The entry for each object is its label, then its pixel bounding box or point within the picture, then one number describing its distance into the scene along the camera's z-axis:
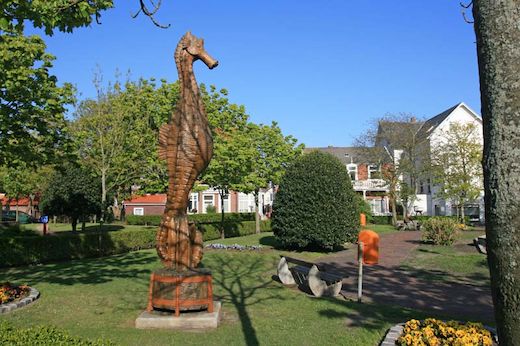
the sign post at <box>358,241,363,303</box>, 9.44
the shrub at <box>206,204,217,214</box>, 50.03
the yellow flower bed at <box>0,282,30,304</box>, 9.04
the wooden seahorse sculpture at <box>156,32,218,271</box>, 8.38
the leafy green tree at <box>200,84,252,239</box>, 24.94
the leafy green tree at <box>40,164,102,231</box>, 24.17
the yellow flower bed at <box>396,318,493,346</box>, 6.16
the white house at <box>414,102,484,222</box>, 43.97
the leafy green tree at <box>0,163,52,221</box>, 40.06
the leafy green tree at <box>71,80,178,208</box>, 21.64
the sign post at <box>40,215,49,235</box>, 22.35
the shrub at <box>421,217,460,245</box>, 21.83
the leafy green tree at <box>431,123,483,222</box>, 35.84
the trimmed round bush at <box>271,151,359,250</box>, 17.97
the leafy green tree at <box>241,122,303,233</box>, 30.02
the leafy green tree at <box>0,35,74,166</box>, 12.99
